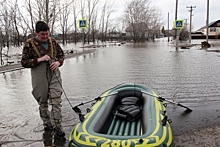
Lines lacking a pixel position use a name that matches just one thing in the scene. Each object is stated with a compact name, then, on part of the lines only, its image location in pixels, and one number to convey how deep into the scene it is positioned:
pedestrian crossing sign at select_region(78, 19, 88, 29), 14.87
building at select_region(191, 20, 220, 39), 60.09
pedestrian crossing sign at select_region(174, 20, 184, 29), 17.44
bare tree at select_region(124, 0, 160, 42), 33.34
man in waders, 2.57
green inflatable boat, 1.92
